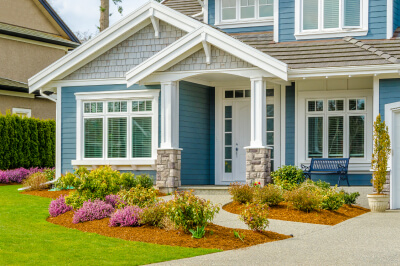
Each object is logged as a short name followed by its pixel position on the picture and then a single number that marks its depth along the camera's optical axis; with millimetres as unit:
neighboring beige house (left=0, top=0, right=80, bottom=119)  24688
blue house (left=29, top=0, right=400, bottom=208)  15133
